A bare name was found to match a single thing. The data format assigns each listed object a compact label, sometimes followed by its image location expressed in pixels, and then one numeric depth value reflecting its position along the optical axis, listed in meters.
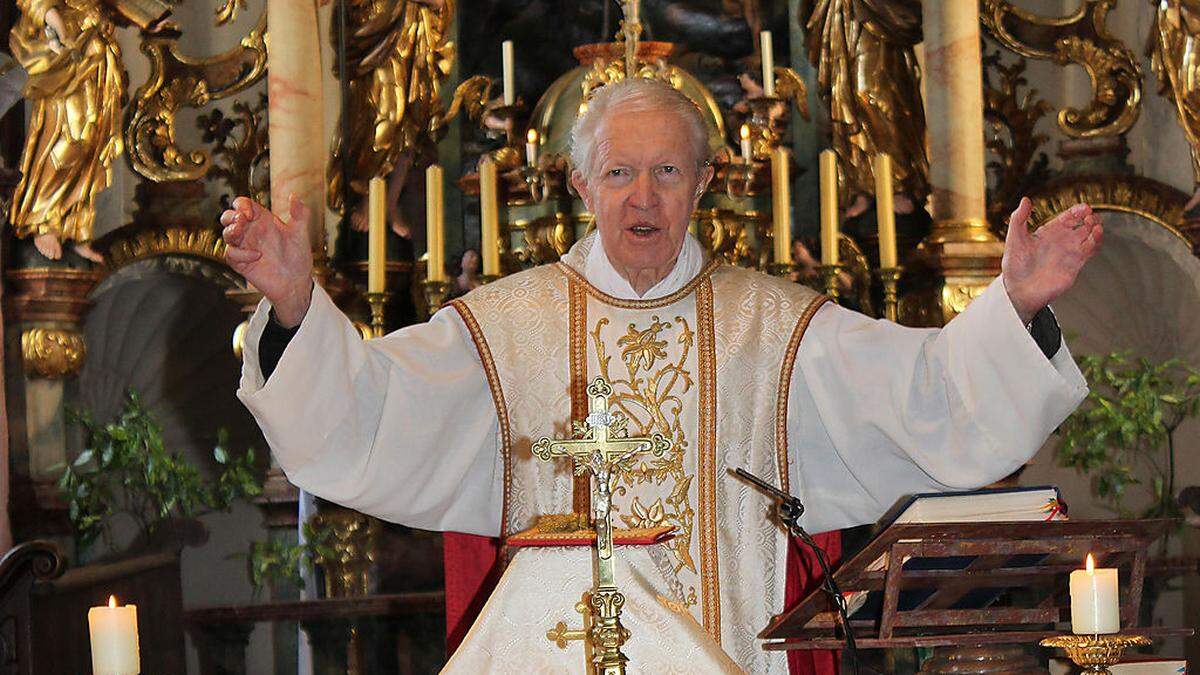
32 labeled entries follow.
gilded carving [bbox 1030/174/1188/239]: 13.01
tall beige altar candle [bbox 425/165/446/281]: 11.70
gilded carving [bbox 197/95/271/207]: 13.16
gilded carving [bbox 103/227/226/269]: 12.87
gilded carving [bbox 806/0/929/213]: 13.16
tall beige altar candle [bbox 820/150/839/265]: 11.45
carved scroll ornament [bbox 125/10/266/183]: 13.05
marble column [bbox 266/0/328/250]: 12.42
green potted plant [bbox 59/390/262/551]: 12.34
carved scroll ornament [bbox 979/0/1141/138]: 13.23
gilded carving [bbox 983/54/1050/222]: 13.32
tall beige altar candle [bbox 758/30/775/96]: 12.57
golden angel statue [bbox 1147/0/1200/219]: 12.81
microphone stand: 5.57
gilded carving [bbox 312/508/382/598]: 12.25
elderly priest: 6.87
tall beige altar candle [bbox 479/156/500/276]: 11.49
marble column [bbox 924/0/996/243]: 12.53
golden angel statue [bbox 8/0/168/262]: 12.34
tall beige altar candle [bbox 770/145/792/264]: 11.75
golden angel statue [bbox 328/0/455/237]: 13.12
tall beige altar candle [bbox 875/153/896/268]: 11.55
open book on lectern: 6.46
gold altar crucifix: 4.41
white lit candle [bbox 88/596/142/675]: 5.40
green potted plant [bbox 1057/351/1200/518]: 12.48
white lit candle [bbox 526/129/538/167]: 12.22
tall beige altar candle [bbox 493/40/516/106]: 12.36
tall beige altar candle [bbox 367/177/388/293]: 11.65
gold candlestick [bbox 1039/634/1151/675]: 5.76
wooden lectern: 5.77
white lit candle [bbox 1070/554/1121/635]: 5.72
